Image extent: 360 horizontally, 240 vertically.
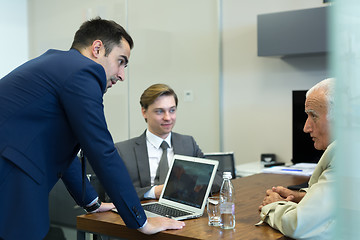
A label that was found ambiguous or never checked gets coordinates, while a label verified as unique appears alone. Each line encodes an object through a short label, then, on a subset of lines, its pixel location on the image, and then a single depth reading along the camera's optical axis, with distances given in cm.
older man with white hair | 164
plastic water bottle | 182
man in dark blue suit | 161
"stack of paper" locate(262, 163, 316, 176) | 331
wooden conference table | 174
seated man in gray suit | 268
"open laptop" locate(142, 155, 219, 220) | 209
